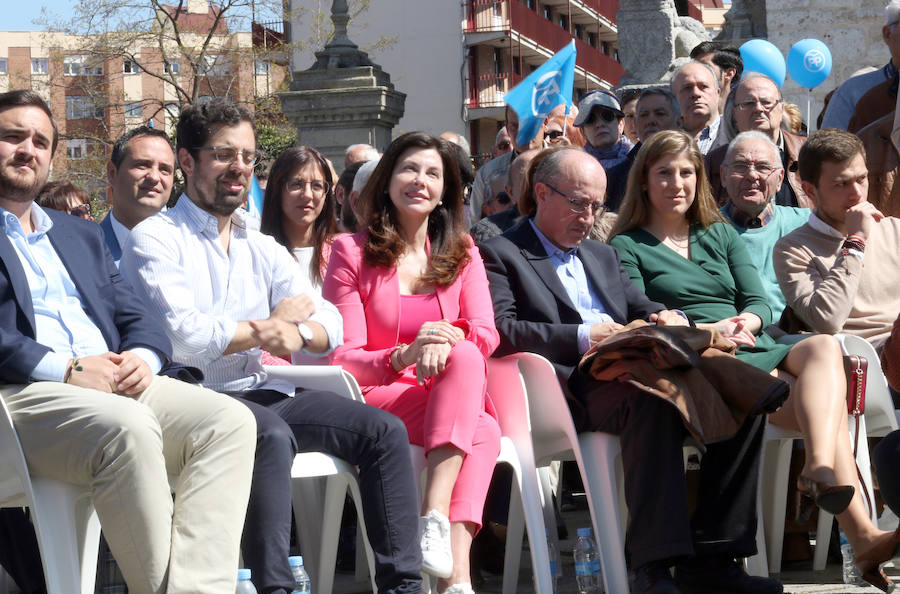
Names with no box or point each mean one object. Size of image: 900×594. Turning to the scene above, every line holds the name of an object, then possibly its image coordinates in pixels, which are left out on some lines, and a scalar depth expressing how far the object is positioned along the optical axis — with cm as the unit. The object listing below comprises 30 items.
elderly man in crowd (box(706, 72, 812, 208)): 709
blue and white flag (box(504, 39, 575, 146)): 797
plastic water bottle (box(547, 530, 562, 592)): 512
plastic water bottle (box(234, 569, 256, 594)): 405
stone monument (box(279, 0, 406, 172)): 1670
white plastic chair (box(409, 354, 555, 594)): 466
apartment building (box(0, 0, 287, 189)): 2902
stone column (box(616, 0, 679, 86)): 1555
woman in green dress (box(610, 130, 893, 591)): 545
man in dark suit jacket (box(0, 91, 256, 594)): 389
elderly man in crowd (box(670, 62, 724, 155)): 779
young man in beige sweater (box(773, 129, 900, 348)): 569
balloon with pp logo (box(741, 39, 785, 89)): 987
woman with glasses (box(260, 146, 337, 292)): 620
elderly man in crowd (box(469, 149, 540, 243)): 645
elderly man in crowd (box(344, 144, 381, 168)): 829
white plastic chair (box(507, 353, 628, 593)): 480
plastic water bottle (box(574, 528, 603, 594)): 507
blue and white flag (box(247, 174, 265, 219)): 781
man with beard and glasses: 429
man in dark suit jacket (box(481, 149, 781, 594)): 468
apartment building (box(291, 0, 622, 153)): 4219
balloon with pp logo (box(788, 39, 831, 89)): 1013
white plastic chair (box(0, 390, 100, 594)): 384
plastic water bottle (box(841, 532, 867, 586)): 512
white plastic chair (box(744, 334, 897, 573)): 533
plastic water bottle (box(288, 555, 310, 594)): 436
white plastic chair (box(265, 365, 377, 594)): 450
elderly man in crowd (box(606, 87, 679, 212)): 789
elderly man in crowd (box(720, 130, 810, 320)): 628
